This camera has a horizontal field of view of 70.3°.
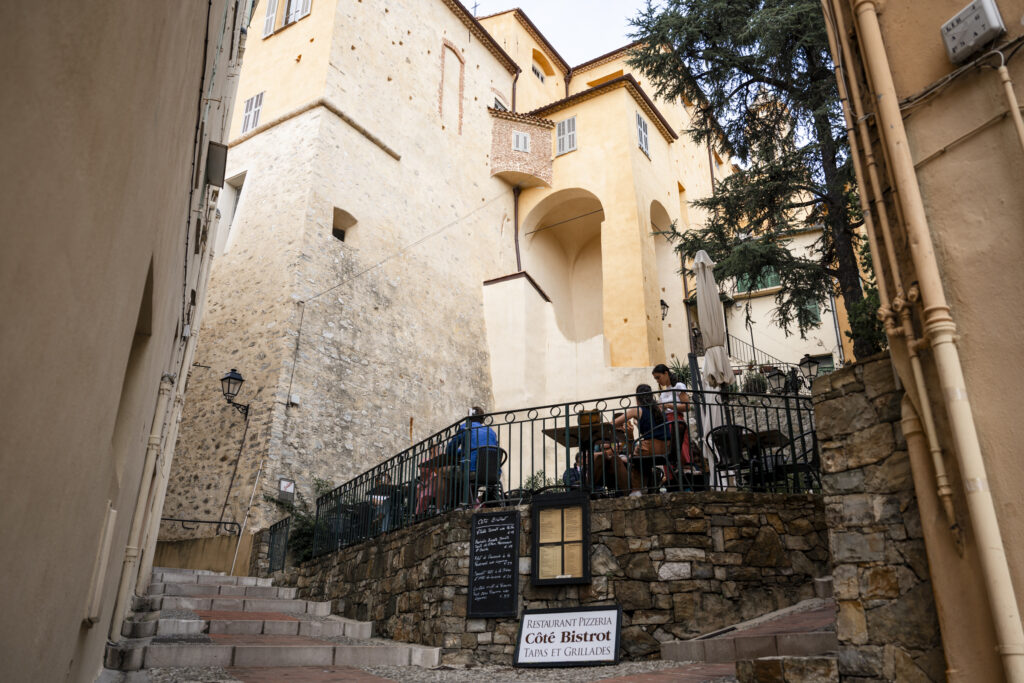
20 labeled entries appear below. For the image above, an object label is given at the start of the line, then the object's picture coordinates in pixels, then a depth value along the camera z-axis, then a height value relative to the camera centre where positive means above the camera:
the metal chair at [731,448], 6.76 +1.55
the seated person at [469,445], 7.76 +1.79
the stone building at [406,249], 14.27 +8.77
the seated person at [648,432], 7.12 +1.77
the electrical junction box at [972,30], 3.93 +3.06
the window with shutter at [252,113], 17.88 +11.69
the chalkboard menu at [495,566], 6.84 +0.48
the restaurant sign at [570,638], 6.28 -0.16
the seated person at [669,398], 7.04 +2.30
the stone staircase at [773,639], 4.96 -0.13
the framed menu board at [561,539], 6.71 +0.70
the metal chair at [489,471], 7.71 +1.48
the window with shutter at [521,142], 21.53 +13.23
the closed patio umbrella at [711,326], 8.16 +3.18
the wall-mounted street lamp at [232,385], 13.58 +4.11
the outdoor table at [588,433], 7.21 +1.88
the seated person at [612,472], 7.10 +1.36
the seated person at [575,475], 7.53 +1.41
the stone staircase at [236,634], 5.65 -0.15
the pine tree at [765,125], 11.04 +8.09
